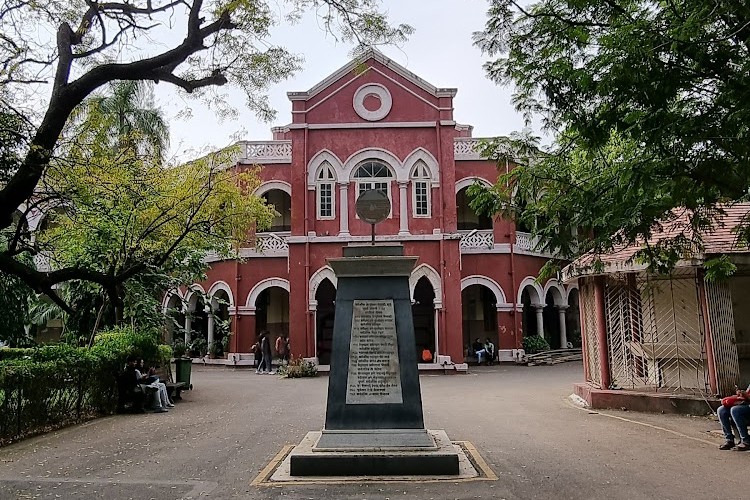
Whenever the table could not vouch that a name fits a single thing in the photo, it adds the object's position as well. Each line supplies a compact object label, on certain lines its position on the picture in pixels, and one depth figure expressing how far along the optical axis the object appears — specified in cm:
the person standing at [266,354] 2105
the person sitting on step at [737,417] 763
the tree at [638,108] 555
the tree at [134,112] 2184
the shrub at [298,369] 1959
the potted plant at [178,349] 1562
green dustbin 1523
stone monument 627
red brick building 2119
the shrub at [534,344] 2416
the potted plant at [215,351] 2414
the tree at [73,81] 621
